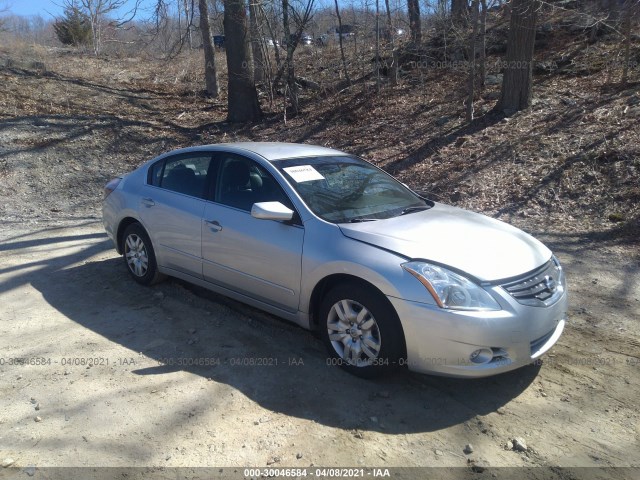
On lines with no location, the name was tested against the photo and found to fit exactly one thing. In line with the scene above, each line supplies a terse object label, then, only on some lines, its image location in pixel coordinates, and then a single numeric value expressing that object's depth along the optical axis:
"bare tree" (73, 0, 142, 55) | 24.58
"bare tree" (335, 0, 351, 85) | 14.92
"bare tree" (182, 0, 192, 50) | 14.96
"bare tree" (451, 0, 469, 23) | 14.59
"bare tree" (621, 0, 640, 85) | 10.30
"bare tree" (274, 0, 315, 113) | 14.43
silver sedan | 3.86
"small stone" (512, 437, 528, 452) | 3.47
